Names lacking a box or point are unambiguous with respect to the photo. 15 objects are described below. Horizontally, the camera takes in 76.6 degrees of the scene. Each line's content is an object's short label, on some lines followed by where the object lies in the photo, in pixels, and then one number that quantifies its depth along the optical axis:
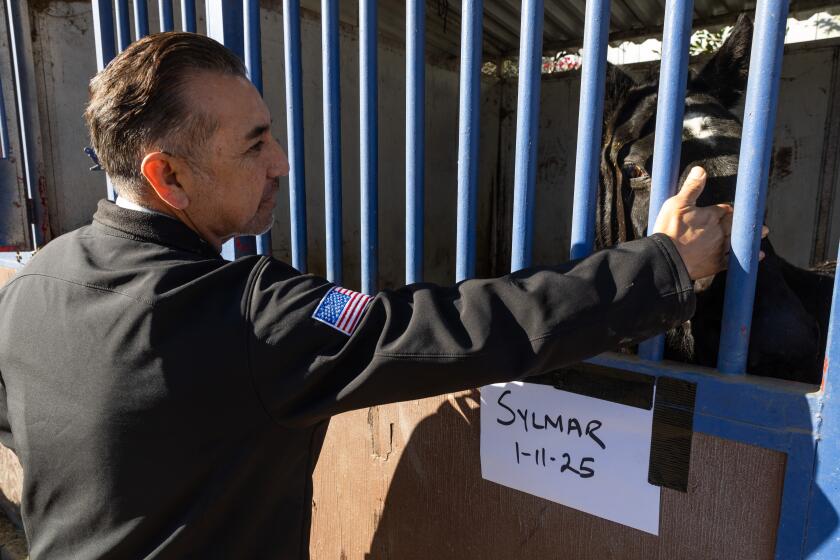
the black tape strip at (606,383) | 1.17
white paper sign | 1.18
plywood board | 1.09
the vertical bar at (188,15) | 1.81
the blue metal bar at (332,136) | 1.58
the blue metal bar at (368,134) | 1.49
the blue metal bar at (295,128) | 1.63
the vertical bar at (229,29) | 1.75
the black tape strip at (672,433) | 1.12
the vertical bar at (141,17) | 1.95
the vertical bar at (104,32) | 2.05
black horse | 1.42
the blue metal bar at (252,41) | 1.68
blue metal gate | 0.98
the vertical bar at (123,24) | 1.93
